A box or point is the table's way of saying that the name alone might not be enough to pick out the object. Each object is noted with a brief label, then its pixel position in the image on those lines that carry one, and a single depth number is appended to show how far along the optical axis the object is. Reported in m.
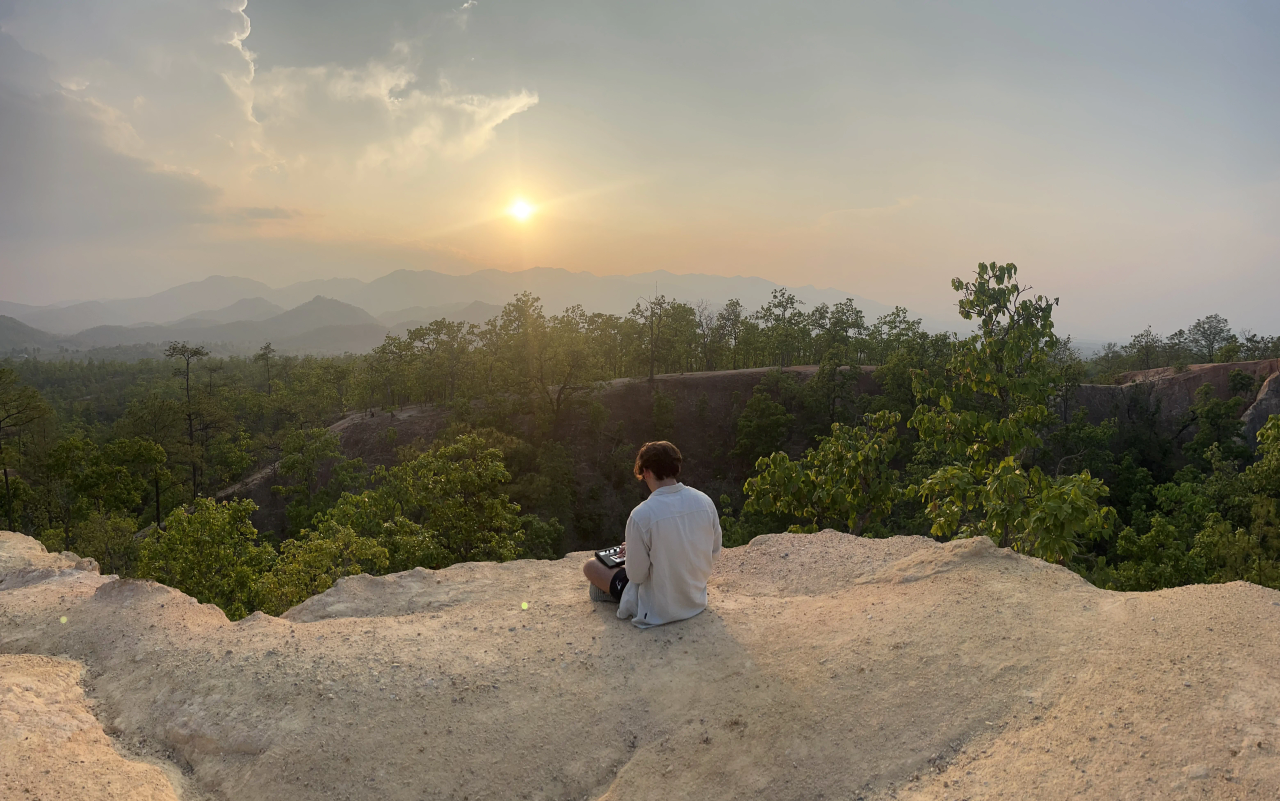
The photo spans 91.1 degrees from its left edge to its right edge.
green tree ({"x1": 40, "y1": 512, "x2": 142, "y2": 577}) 26.83
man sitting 5.59
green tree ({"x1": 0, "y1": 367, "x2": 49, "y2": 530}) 30.31
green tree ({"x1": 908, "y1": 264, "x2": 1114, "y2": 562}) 7.51
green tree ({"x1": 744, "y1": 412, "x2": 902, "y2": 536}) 11.34
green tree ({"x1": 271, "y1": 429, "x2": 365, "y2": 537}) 29.71
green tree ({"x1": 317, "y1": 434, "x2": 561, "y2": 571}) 17.53
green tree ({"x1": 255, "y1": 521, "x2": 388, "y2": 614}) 14.98
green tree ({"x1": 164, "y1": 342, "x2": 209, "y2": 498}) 37.22
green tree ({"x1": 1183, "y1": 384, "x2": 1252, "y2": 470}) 38.78
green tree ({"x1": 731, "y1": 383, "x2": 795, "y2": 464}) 39.56
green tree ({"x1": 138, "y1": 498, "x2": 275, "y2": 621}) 17.36
